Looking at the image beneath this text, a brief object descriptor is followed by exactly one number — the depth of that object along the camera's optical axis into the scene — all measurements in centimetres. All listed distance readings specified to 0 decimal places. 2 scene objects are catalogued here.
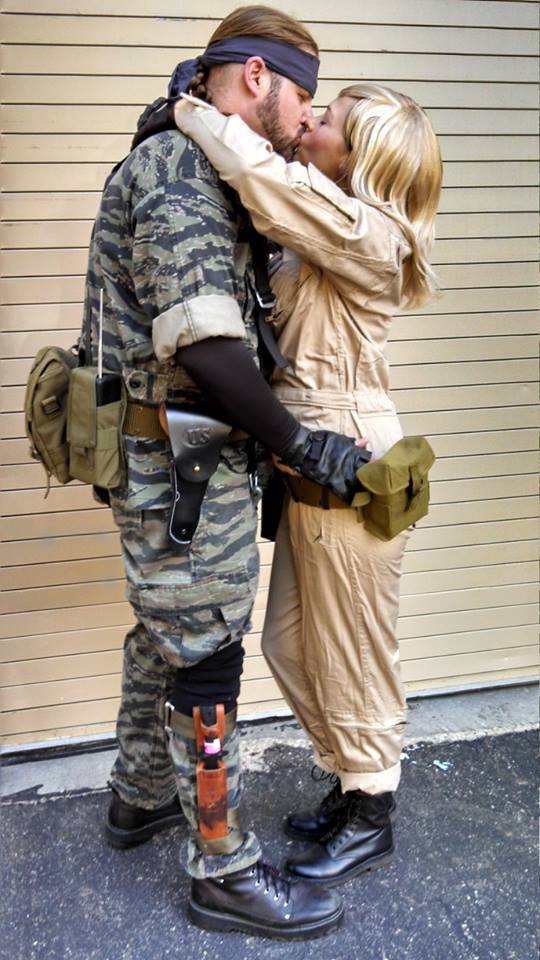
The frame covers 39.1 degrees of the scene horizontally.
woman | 172
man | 162
